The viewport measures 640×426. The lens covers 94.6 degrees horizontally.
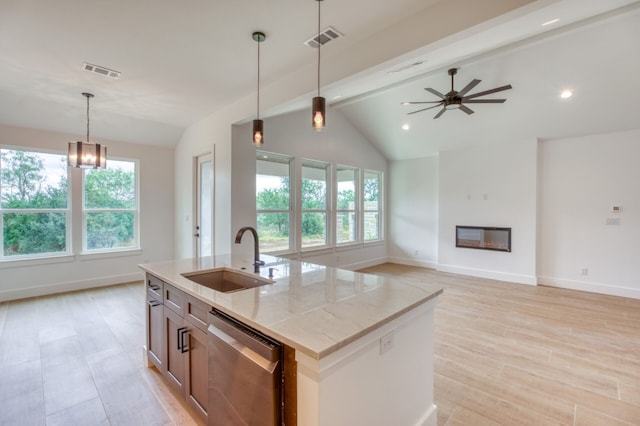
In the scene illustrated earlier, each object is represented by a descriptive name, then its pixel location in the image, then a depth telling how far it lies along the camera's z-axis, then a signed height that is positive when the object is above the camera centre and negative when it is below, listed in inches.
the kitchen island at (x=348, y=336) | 45.8 -21.7
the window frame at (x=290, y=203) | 208.2 +6.3
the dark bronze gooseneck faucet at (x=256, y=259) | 90.1 -15.1
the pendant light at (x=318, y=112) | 82.8 +28.1
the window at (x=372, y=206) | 280.8 +5.3
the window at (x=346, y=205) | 253.0 +5.8
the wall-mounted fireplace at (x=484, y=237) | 226.4 -21.5
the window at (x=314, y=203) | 224.7 +6.7
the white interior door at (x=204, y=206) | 196.1 +4.1
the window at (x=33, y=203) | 173.8 +6.1
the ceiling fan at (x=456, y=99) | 154.1 +60.0
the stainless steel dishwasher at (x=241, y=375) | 48.7 -29.7
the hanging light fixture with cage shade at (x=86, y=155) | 136.3 +27.2
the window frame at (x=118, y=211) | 197.6 +1.2
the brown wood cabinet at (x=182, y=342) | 71.0 -35.2
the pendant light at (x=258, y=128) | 105.2 +30.0
